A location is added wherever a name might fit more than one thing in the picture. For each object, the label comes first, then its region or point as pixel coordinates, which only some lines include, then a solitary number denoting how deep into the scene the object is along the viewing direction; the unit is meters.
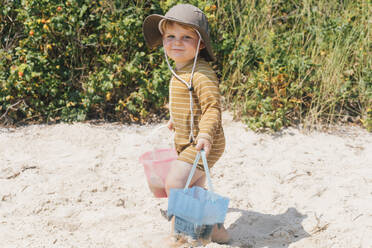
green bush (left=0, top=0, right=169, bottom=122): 3.85
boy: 2.14
